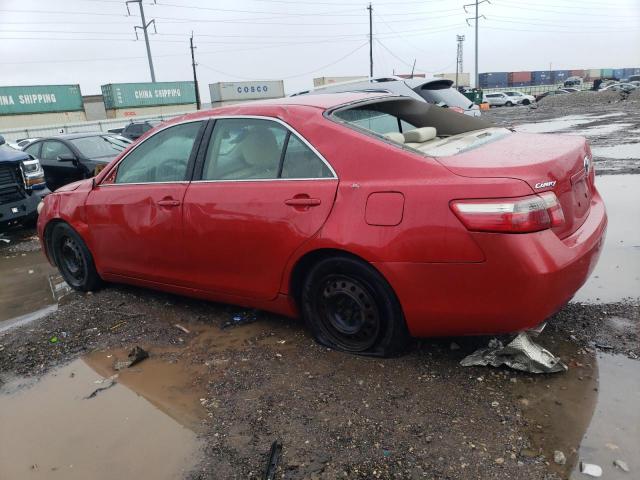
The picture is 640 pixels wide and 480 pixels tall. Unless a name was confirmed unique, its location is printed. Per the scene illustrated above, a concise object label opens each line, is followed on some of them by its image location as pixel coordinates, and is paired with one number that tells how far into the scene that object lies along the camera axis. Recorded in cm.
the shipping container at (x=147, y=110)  5312
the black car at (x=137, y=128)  1947
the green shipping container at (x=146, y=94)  5262
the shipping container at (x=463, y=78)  8962
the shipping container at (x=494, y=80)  7944
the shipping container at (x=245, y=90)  6188
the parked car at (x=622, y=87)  4556
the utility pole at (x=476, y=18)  5457
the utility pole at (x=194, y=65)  4183
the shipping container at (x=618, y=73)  10029
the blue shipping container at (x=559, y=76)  8625
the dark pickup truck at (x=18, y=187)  748
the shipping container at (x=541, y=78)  8294
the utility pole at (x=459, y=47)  8725
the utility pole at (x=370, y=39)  5696
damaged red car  259
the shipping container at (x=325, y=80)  6606
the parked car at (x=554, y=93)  5180
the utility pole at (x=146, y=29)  4453
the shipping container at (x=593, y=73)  9888
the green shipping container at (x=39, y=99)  4703
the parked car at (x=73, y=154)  983
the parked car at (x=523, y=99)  4541
